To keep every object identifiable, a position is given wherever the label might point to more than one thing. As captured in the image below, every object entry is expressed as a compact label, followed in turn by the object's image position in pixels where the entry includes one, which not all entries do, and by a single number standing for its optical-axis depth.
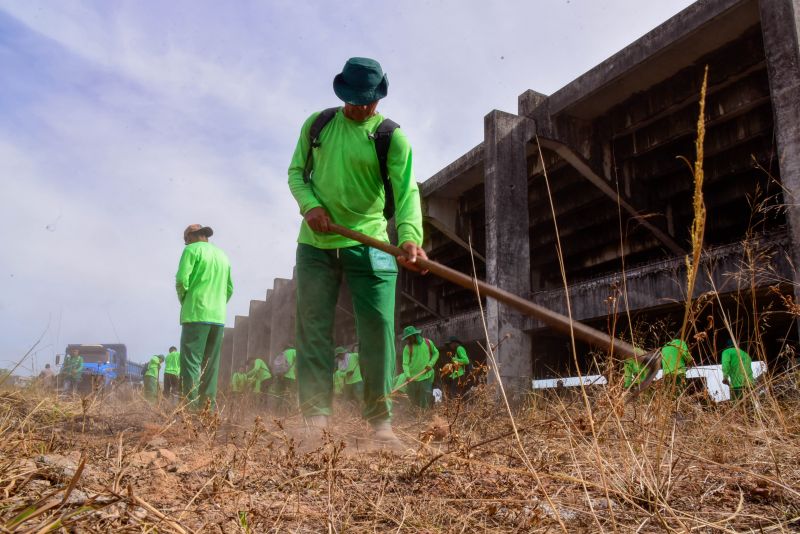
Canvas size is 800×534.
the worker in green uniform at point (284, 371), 12.84
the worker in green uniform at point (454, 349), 8.75
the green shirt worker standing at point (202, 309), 4.96
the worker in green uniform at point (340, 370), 12.70
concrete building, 6.03
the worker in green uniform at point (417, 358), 9.88
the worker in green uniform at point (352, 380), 11.59
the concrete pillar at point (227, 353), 28.27
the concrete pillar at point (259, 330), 22.70
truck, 23.34
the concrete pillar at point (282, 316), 19.28
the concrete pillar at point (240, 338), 25.98
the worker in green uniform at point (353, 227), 3.01
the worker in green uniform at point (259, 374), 13.10
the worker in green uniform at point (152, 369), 14.91
